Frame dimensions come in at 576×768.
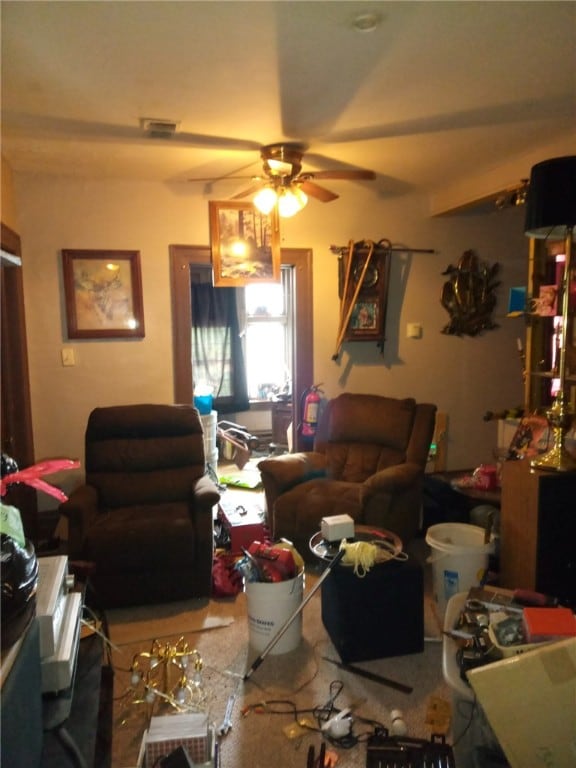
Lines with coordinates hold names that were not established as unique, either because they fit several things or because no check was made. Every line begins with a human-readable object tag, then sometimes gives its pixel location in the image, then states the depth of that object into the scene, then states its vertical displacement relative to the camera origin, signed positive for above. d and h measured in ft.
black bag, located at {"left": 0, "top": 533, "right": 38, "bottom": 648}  3.65 -1.88
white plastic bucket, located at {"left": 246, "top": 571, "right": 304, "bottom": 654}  7.60 -4.13
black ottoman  7.33 -4.03
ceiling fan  9.36 +2.89
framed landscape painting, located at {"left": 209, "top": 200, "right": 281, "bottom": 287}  12.13 +2.18
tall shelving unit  9.74 -0.03
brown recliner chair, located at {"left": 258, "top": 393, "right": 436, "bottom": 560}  9.99 -2.98
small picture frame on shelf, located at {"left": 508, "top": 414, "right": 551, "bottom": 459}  8.91 -1.95
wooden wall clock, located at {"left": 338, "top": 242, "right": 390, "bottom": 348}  13.26 +1.07
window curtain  20.84 -0.52
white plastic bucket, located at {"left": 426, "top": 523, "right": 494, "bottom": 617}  8.49 -3.87
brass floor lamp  7.00 +1.53
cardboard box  4.09 -3.04
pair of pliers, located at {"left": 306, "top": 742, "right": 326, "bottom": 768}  5.66 -4.75
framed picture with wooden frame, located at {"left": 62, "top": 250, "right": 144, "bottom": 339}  11.74 +1.01
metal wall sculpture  14.11 +1.03
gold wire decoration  6.65 -4.78
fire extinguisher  13.33 -1.99
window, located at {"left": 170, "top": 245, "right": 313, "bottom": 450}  12.47 +0.51
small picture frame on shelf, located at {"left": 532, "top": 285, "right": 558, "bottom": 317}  9.39 +0.53
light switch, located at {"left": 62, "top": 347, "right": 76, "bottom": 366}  11.85 -0.43
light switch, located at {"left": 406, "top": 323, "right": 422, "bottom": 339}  14.11 +0.06
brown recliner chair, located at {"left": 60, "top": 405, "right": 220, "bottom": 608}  8.79 -3.30
